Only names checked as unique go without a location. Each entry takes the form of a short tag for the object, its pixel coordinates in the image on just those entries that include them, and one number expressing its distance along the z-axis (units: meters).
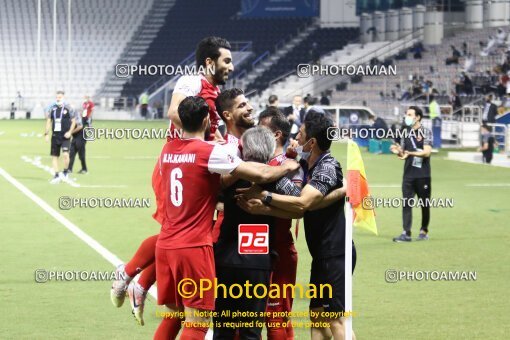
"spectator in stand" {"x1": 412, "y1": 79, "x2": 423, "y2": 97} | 50.59
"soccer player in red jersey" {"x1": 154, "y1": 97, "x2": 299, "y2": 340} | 7.62
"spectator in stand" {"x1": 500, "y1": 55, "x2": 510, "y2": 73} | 46.74
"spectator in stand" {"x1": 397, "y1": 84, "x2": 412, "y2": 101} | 51.38
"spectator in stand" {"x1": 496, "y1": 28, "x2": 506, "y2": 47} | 51.56
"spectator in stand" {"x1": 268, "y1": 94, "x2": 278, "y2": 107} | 25.52
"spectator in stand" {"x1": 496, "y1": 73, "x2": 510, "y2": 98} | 44.59
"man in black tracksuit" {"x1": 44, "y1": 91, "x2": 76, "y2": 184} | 26.22
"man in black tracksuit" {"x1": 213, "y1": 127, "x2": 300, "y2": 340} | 7.72
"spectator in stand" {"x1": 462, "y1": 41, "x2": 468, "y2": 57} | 53.68
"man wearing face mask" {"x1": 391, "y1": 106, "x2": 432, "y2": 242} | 16.34
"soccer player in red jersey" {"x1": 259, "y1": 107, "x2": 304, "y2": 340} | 8.35
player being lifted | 8.59
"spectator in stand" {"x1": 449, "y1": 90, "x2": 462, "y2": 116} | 46.66
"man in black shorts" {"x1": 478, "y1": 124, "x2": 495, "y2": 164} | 33.00
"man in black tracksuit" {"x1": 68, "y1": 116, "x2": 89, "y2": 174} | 27.39
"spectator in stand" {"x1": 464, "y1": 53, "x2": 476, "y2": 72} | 51.06
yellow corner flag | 8.54
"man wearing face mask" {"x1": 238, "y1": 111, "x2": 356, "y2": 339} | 8.41
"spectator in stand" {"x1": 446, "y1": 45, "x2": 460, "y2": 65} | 53.44
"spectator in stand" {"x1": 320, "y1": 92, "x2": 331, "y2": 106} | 56.25
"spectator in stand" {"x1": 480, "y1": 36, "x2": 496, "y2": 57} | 51.62
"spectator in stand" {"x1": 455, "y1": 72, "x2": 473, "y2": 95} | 47.94
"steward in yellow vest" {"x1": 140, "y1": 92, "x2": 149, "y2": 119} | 68.19
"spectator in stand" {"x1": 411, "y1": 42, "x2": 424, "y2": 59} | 58.00
